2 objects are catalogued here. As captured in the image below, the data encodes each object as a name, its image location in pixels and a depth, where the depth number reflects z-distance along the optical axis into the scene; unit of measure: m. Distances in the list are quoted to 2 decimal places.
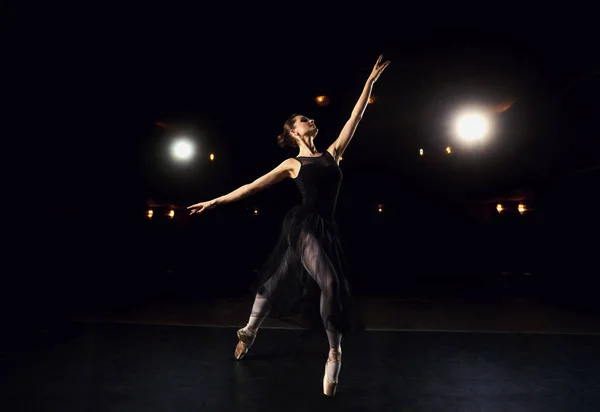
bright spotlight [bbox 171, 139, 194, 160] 11.23
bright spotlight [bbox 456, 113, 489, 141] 7.04
